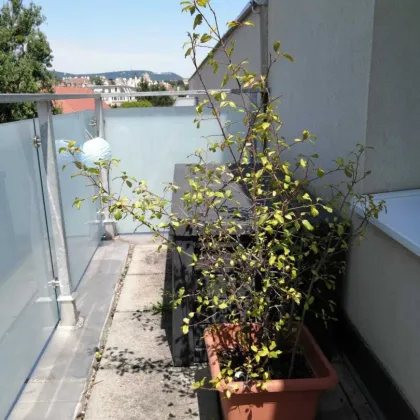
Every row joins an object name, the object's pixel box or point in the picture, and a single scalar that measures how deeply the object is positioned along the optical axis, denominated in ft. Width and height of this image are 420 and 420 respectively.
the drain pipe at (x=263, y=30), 16.02
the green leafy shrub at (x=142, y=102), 86.95
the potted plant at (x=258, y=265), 6.31
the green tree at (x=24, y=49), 80.59
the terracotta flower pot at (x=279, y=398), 6.41
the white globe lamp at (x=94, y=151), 13.02
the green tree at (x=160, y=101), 99.96
